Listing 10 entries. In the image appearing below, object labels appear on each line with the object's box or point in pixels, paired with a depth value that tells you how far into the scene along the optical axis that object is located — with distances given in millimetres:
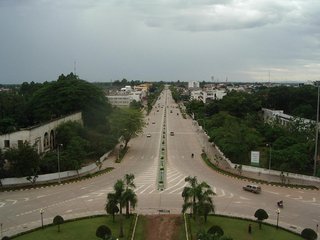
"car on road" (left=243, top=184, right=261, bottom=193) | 44738
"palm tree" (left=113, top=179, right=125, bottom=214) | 32875
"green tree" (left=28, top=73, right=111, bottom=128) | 79562
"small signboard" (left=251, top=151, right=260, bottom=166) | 54625
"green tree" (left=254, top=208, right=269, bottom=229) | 33094
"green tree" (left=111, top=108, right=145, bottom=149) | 69875
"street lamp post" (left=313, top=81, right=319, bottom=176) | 49656
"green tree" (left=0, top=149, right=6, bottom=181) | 46469
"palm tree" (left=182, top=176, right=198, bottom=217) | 32750
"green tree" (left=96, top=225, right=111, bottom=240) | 29375
